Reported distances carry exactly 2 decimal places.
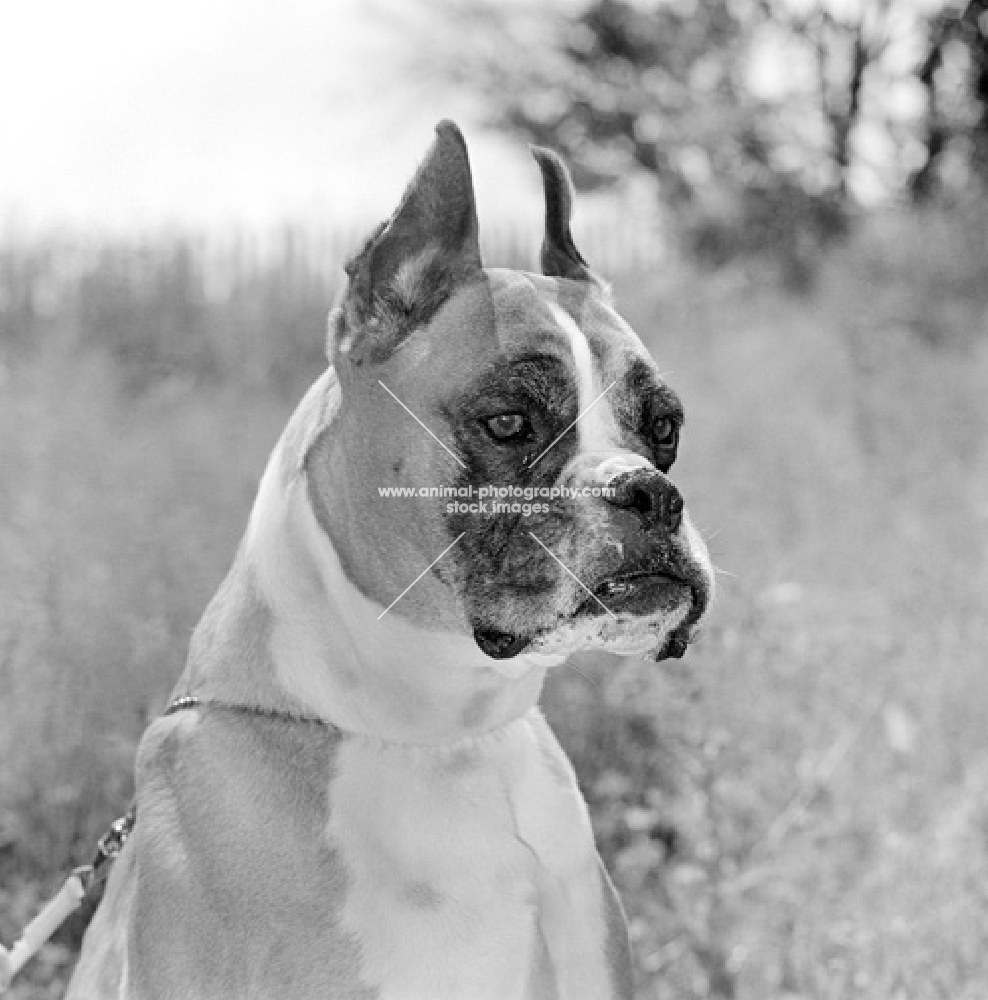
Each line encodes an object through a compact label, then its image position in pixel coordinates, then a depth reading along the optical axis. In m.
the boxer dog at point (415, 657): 2.41
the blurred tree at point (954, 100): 15.45
